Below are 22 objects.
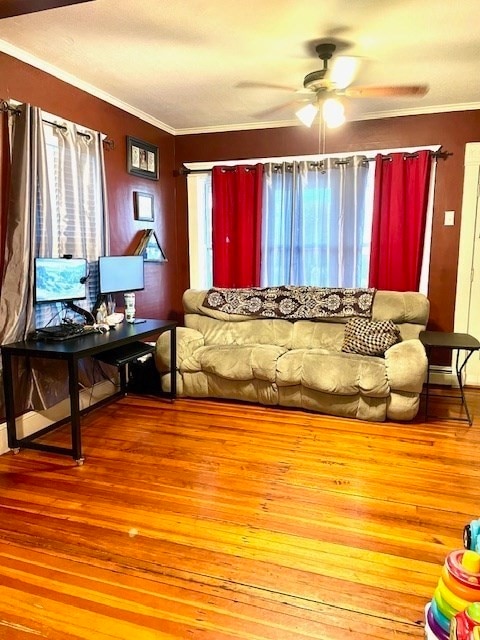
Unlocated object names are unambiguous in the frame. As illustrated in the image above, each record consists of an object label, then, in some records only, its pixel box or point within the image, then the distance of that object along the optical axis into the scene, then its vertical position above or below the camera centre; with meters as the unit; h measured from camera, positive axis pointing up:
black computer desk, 2.71 -0.63
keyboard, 3.00 -0.55
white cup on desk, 3.86 -0.50
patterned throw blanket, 4.12 -0.50
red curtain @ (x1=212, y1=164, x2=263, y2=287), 4.65 +0.23
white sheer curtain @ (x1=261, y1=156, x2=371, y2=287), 4.38 +0.23
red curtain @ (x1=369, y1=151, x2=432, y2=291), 4.16 +0.26
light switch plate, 4.20 +0.25
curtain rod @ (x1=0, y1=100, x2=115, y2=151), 2.90 +0.86
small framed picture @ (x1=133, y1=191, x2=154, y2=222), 4.27 +0.39
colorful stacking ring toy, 1.29 -0.96
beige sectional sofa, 3.41 -0.89
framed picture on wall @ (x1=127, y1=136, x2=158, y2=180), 4.14 +0.82
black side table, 3.34 -0.70
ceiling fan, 2.81 +0.95
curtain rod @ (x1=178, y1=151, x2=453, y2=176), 4.13 +0.80
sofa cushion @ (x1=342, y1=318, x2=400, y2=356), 3.73 -0.73
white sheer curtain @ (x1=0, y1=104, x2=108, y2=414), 2.94 +0.21
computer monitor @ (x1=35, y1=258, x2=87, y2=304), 2.98 -0.21
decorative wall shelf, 4.32 +0.00
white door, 4.09 -0.14
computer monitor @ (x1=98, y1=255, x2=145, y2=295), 3.56 -0.21
